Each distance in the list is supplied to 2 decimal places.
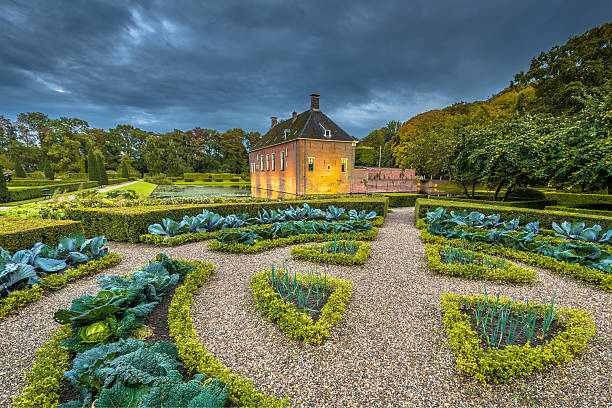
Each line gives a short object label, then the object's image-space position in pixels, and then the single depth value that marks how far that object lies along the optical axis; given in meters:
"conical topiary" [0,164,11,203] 15.83
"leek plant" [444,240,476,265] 4.98
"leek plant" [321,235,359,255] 5.59
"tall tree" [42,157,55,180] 33.84
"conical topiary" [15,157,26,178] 30.22
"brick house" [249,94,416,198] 23.45
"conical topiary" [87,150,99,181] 31.36
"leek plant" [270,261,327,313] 3.57
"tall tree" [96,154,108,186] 31.55
